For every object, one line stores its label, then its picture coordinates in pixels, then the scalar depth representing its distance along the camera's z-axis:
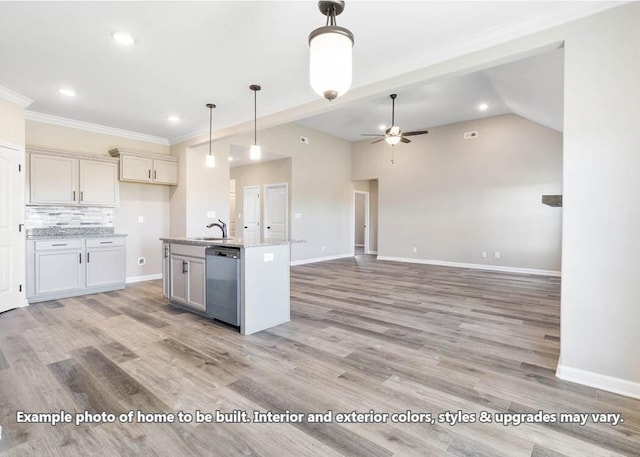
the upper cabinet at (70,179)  4.41
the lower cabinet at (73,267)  4.31
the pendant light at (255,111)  3.79
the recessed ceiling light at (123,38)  2.70
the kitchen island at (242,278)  3.16
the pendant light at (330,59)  1.64
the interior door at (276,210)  7.95
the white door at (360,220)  12.03
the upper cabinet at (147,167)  5.28
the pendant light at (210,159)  4.38
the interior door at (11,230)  3.87
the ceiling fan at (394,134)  5.75
